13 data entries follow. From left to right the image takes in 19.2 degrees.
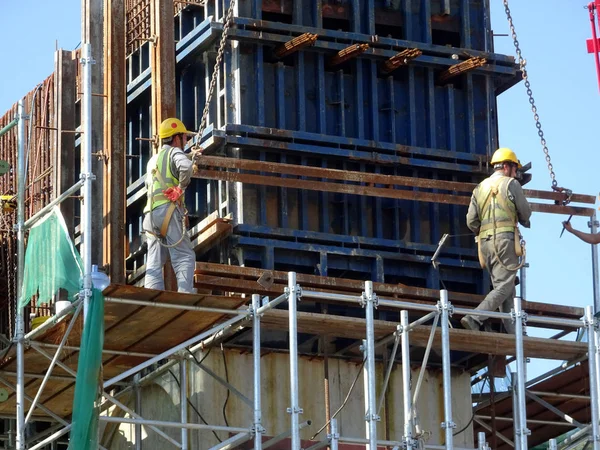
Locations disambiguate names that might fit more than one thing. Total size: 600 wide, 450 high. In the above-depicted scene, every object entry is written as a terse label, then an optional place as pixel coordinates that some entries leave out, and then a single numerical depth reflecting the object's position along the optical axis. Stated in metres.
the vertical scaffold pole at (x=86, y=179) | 22.91
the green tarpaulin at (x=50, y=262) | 23.47
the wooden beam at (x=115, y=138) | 27.16
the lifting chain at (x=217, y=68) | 26.14
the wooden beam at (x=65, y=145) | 28.36
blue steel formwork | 26.92
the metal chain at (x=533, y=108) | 27.12
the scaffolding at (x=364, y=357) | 23.30
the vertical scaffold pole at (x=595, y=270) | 27.86
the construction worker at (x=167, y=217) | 24.29
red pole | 30.45
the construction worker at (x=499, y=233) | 25.69
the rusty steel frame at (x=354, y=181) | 25.94
